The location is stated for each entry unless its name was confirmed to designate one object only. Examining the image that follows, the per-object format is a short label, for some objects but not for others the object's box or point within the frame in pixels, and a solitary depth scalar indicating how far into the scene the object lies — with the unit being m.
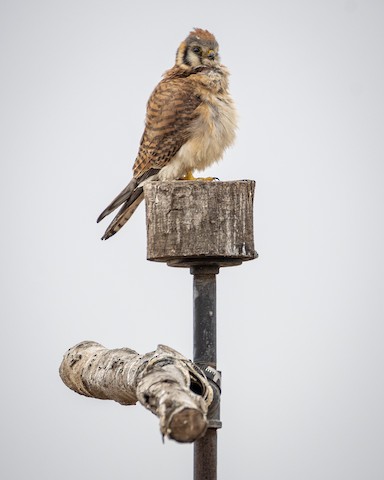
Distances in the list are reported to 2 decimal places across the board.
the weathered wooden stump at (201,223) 7.61
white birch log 4.93
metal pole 7.19
